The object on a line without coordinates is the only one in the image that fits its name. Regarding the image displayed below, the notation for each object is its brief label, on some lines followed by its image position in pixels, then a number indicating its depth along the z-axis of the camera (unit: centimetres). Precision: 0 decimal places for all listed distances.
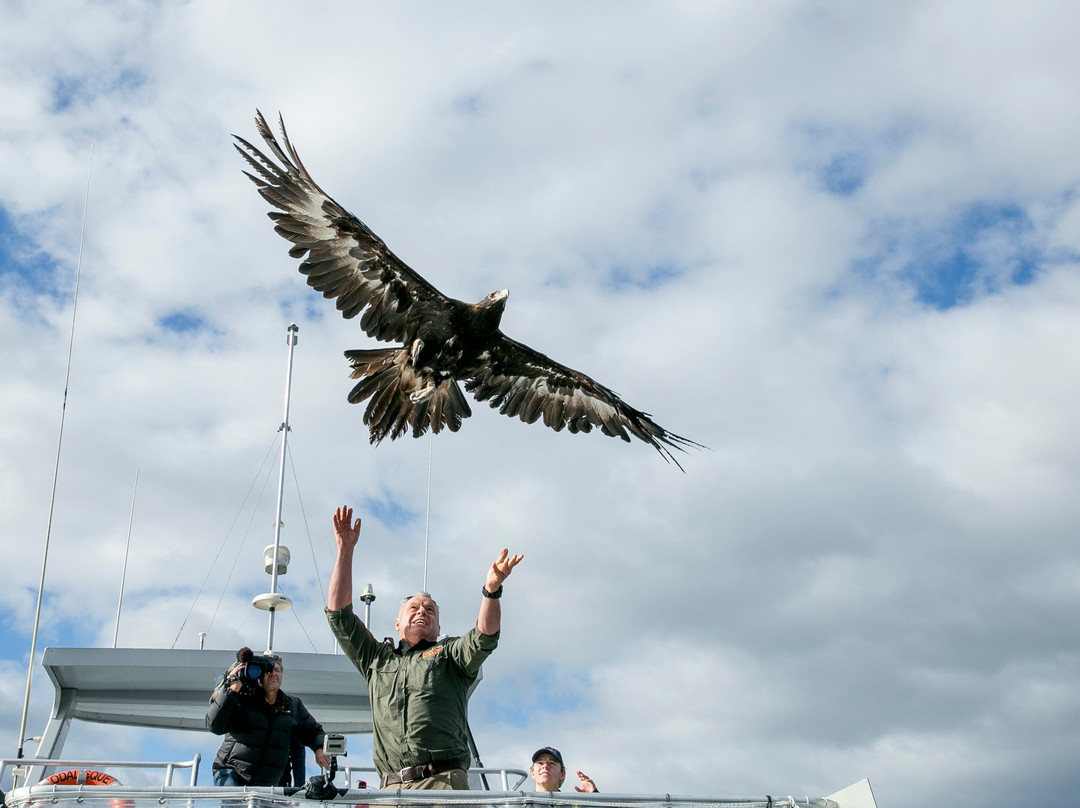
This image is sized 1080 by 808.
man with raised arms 600
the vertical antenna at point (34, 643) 895
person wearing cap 651
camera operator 635
